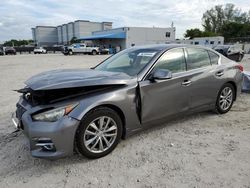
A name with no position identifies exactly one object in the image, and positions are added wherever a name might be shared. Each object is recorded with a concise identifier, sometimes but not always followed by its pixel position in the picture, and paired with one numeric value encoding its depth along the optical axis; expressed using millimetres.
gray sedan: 2221
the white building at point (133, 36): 36973
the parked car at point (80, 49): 28773
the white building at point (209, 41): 32441
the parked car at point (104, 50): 30947
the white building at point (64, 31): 69188
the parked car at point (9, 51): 33760
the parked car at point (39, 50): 37980
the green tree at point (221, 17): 59655
